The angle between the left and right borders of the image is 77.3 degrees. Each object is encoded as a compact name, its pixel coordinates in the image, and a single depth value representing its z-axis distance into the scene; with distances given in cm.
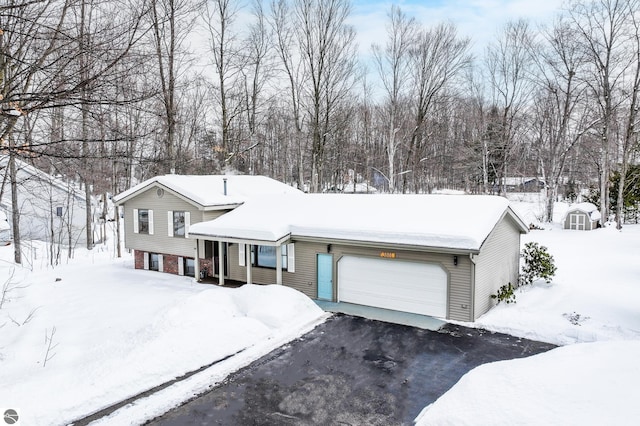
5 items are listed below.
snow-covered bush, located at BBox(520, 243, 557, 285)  1355
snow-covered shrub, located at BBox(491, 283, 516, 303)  1195
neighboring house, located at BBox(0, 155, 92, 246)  2672
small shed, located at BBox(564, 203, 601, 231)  2548
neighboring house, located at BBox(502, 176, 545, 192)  5081
